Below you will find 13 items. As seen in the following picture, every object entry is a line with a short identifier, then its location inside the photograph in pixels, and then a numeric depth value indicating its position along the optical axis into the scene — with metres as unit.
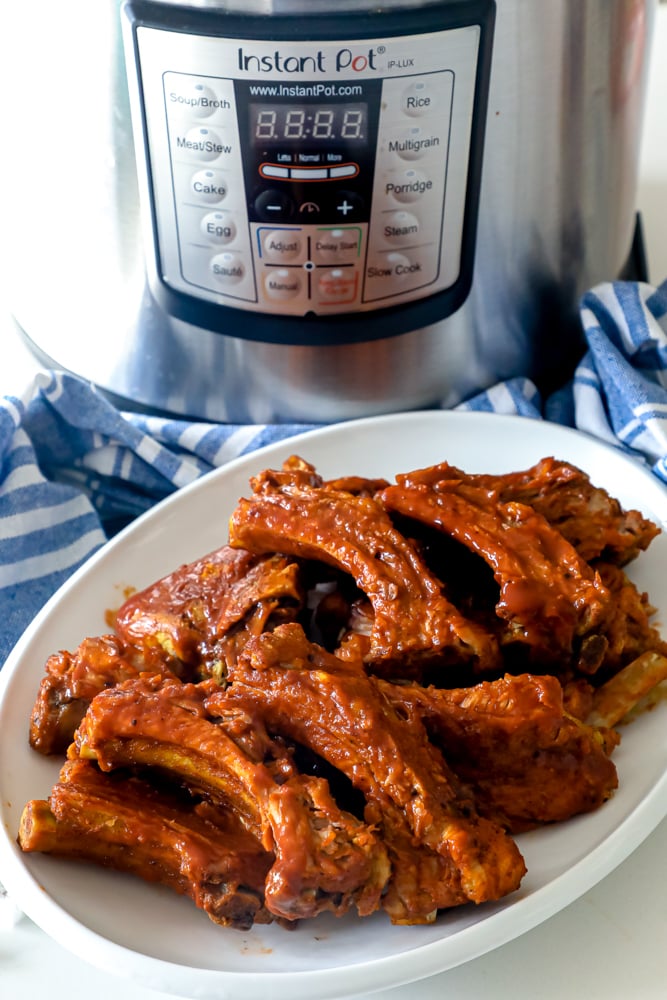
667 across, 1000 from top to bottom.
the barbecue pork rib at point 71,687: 0.79
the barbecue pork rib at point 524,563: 0.78
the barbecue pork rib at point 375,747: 0.65
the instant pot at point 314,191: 0.90
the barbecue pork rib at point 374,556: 0.77
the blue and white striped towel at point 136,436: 1.05
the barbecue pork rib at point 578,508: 0.87
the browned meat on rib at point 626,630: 0.81
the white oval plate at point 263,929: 0.64
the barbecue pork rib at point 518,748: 0.71
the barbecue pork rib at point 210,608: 0.82
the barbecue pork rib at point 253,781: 0.63
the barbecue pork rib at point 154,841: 0.67
